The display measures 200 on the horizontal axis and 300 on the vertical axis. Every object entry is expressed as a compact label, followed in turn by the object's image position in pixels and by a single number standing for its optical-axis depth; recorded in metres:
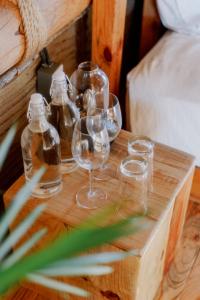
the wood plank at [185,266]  1.32
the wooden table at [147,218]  1.01
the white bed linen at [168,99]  1.36
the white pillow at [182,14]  1.56
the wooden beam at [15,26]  0.94
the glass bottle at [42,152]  1.04
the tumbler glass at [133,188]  1.05
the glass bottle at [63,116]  1.09
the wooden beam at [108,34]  1.34
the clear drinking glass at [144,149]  1.13
